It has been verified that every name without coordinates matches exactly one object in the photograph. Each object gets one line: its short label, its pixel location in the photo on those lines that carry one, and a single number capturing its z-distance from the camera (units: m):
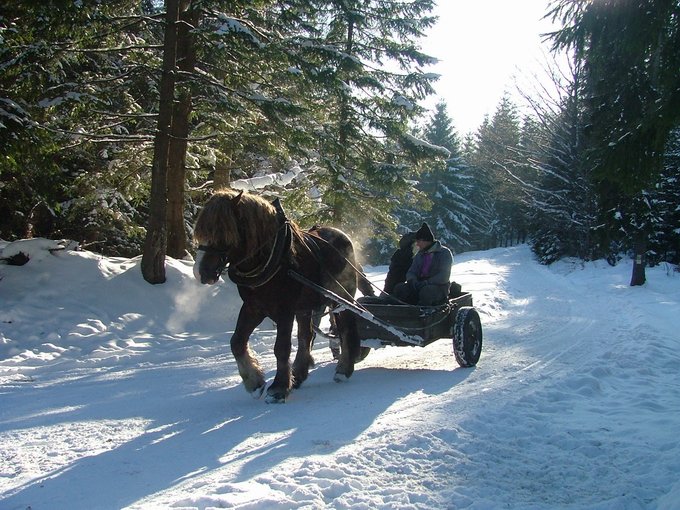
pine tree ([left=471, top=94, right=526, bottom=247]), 39.03
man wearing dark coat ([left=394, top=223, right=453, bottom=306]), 7.18
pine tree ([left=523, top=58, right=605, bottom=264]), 29.48
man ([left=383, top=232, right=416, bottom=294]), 9.22
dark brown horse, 4.95
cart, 6.70
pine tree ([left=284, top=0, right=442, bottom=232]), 14.62
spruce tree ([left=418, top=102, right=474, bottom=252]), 47.72
